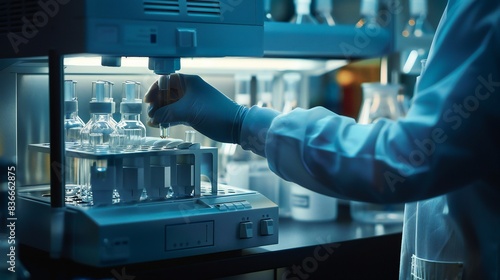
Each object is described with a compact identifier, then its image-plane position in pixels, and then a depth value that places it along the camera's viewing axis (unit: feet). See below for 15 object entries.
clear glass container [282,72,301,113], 7.80
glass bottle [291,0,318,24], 7.78
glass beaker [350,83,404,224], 7.72
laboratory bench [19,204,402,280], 5.14
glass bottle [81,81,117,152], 5.57
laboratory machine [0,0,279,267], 4.93
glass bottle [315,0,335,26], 7.99
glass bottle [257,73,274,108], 7.70
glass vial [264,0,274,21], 7.41
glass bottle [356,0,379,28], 8.06
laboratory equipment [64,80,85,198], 5.65
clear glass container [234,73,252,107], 7.54
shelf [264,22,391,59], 7.17
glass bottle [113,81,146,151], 5.68
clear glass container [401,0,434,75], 8.23
